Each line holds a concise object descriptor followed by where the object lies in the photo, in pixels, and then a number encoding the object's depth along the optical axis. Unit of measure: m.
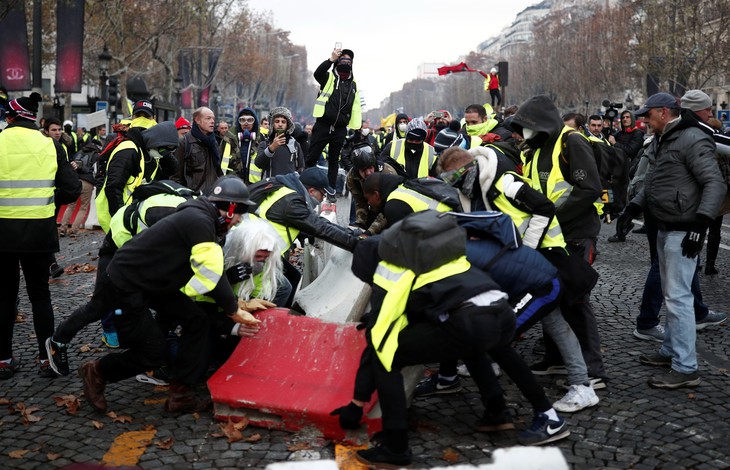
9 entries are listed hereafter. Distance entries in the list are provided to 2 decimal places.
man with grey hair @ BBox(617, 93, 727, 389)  5.60
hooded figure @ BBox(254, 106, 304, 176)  9.72
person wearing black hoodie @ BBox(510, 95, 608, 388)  5.50
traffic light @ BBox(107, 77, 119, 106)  25.69
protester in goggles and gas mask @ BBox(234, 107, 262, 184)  10.50
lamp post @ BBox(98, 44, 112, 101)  26.63
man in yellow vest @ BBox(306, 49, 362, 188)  9.38
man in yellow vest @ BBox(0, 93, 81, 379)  6.02
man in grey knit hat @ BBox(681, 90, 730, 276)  6.29
